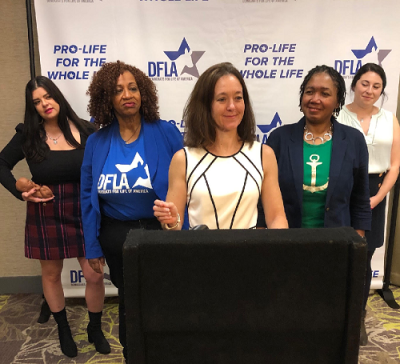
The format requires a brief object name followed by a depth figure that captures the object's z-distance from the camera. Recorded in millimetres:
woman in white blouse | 2254
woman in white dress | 1300
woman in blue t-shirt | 1646
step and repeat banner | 2457
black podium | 564
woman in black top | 2086
